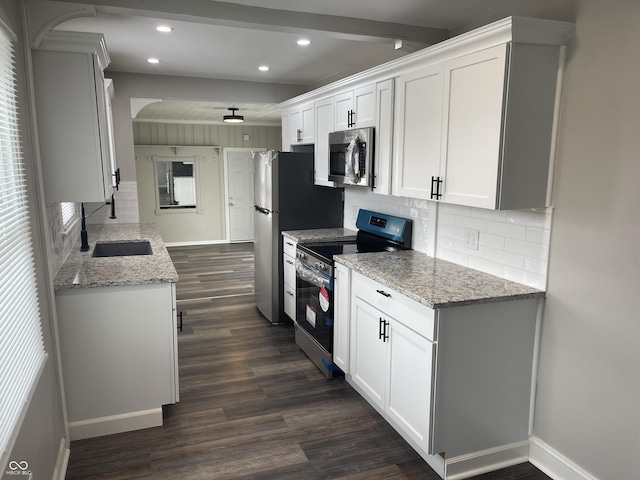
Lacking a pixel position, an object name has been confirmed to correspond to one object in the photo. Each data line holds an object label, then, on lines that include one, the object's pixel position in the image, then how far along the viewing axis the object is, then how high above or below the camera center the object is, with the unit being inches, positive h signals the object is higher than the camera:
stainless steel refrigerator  173.3 -17.6
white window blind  61.6 -18.7
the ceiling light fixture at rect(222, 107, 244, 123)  277.6 +24.1
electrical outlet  113.0 -18.6
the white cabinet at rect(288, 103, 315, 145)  176.6 +13.6
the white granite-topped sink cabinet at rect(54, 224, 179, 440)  104.9 -42.4
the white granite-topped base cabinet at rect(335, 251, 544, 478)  91.5 -41.0
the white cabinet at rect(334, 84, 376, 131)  133.6 +15.5
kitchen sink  158.9 -30.0
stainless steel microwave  135.2 +1.2
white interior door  368.5 -25.9
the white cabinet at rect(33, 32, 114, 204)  97.3 +9.1
